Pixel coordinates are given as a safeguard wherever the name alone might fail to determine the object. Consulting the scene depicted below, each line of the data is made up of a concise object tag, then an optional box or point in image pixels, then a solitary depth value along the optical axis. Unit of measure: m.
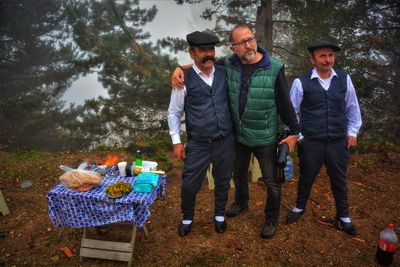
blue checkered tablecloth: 3.47
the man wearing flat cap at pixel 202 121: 3.58
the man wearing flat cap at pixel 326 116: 3.82
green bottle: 4.14
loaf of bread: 3.53
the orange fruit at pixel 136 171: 4.05
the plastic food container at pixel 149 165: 4.13
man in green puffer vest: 3.59
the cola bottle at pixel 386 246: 3.65
